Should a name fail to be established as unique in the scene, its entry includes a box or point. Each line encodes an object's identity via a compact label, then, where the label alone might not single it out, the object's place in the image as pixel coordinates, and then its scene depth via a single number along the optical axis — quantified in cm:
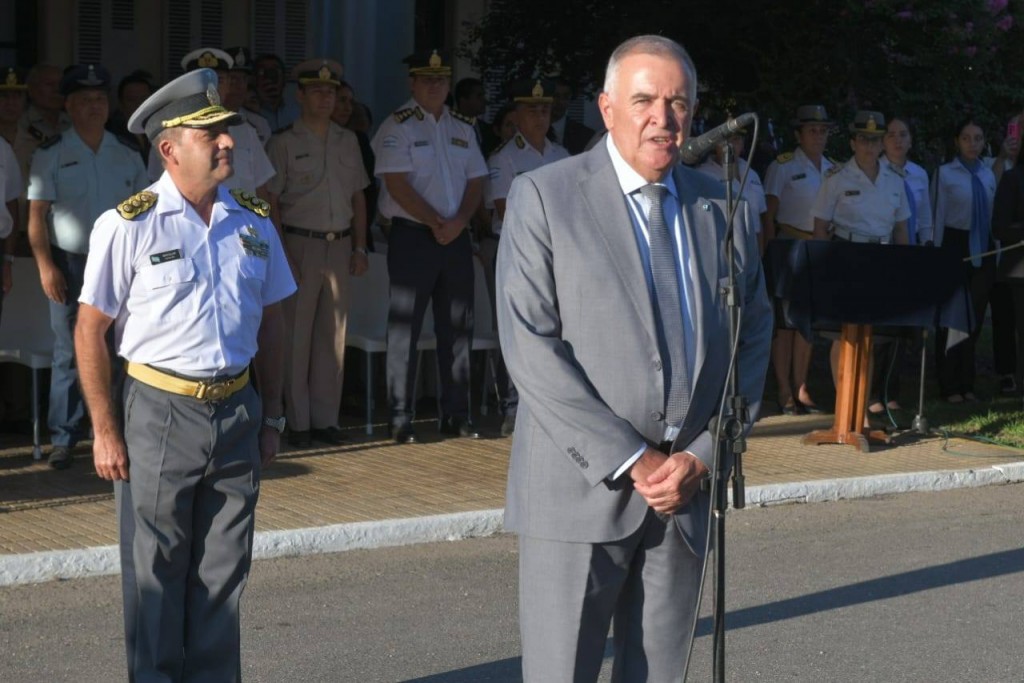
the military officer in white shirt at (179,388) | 493
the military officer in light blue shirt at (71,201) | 925
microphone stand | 395
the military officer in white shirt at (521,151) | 1091
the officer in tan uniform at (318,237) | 1020
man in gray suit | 390
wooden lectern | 1041
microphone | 392
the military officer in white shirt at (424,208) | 1027
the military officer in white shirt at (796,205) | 1198
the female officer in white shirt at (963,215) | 1284
